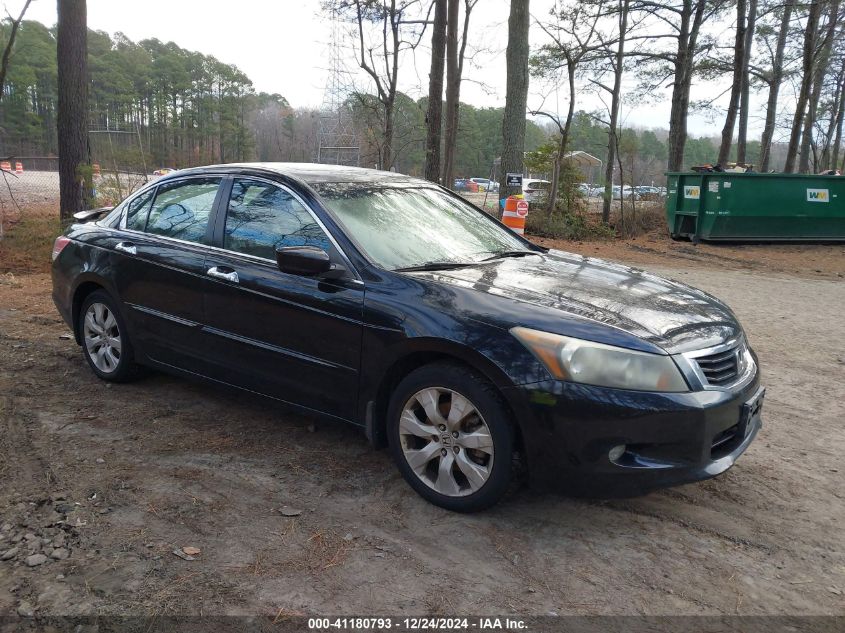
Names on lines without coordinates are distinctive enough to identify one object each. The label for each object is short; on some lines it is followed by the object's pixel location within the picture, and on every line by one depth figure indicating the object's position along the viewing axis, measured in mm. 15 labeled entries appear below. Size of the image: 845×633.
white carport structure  19147
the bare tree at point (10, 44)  12031
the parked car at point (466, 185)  55922
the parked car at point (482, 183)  59303
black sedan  2920
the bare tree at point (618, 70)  21842
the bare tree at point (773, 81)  25728
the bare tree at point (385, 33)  18875
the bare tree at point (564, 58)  19062
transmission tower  30838
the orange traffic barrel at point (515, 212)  12062
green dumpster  15562
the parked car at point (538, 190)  19281
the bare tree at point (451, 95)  20344
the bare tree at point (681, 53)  22531
